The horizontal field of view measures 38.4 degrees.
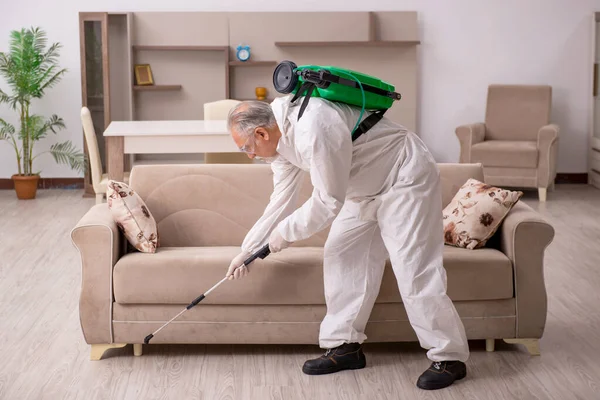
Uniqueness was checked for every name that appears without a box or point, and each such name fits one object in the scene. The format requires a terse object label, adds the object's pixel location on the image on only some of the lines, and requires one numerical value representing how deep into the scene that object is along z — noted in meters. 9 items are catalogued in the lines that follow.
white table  5.45
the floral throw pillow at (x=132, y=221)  3.49
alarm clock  7.65
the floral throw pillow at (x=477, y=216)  3.51
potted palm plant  7.15
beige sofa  3.35
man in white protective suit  2.87
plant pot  7.25
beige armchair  7.13
